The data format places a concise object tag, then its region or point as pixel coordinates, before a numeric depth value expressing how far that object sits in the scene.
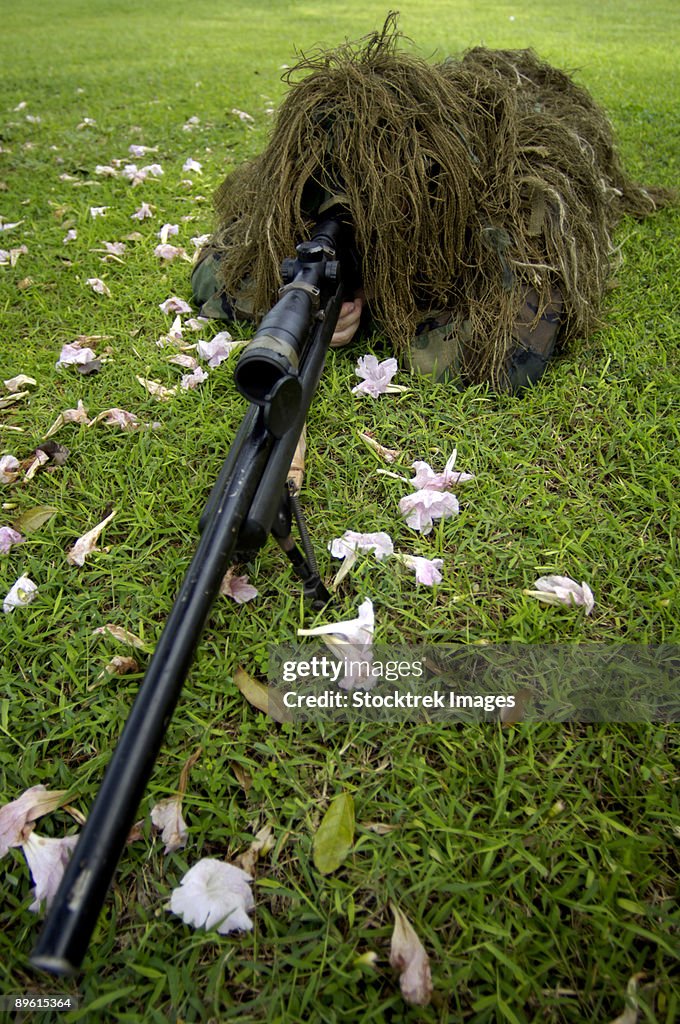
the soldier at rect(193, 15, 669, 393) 0.91
